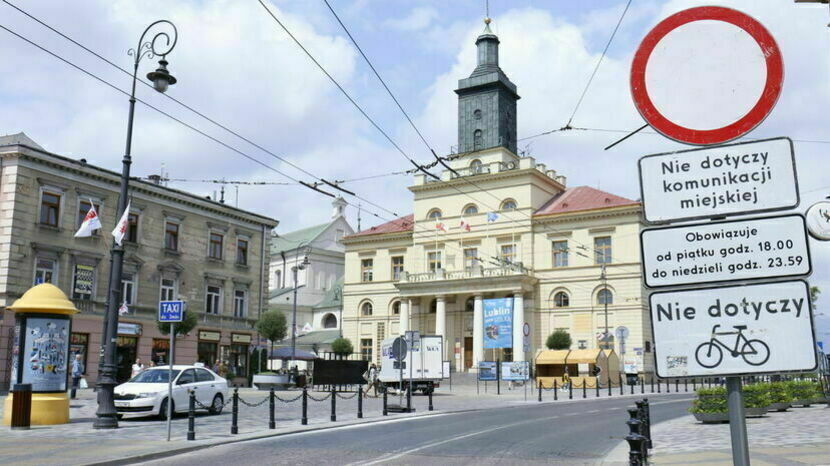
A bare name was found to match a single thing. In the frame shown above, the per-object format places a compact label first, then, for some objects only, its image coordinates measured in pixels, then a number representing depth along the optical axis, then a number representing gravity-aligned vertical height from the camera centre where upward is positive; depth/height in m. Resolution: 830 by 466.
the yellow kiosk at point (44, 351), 18.09 +0.10
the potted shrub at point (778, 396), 20.78 -1.21
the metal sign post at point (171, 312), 15.16 +0.88
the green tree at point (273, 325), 44.66 +1.76
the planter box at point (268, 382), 40.69 -1.50
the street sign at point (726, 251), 2.62 +0.37
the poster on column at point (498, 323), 50.06 +2.12
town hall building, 56.53 +8.22
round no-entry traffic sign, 2.79 +1.06
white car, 20.55 -1.03
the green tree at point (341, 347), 61.81 +0.61
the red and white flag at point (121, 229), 18.70 +3.17
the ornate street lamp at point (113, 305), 17.45 +1.20
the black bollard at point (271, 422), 17.62 -1.60
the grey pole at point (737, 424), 2.55 -0.24
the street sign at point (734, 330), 2.53 +0.08
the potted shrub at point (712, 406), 17.19 -1.21
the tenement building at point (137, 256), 34.31 +5.27
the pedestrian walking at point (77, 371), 31.09 -0.68
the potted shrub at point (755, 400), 18.78 -1.19
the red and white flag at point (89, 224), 27.44 +4.81
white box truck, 36.78 -0.59
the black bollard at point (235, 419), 16.26 -1.40
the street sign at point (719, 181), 2.67 +0.64
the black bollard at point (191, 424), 14.90 -1.39
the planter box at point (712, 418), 17.25 -1.48
